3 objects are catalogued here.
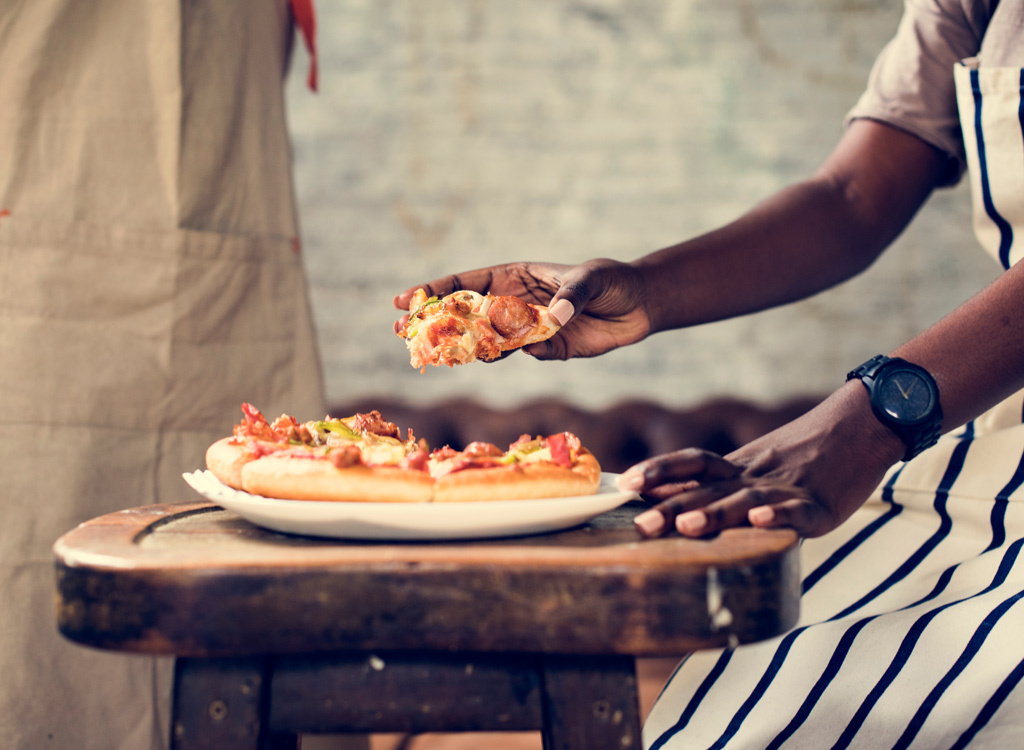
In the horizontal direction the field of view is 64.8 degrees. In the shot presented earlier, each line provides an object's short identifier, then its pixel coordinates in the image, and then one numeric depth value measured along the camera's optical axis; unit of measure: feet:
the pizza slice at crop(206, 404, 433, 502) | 2.14
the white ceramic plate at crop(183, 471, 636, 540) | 1.97
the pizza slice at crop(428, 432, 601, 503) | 2.16
